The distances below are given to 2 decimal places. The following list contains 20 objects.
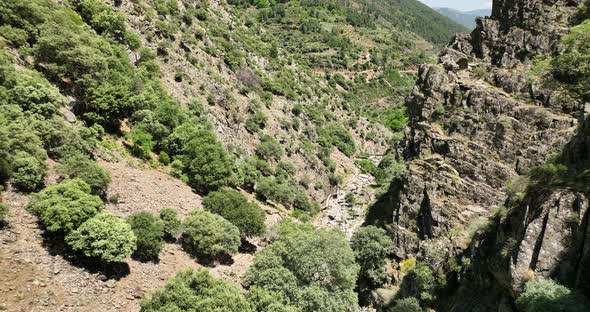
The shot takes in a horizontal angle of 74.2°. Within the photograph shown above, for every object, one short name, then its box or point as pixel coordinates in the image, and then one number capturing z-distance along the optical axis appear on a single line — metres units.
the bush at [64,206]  22.16
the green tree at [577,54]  19.45
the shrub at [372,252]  37.47
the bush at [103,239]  22.14
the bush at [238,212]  36.75
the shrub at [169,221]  29.98
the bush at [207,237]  30.22
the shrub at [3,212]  20.49
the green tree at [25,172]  23.30
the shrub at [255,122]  59.47
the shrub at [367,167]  78.94
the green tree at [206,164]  40.38
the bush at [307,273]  26.59
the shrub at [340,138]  78.06
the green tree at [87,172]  26.72
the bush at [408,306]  28.34
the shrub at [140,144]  37.38
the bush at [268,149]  57.12
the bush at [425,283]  28.93
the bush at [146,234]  26.28
